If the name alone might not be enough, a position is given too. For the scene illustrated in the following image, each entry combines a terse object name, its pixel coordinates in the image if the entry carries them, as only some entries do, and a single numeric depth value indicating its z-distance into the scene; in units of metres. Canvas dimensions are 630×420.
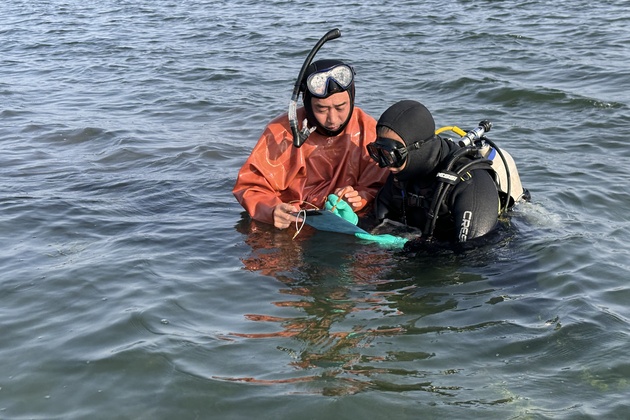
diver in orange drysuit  5.30
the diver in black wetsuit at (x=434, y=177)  4.34
